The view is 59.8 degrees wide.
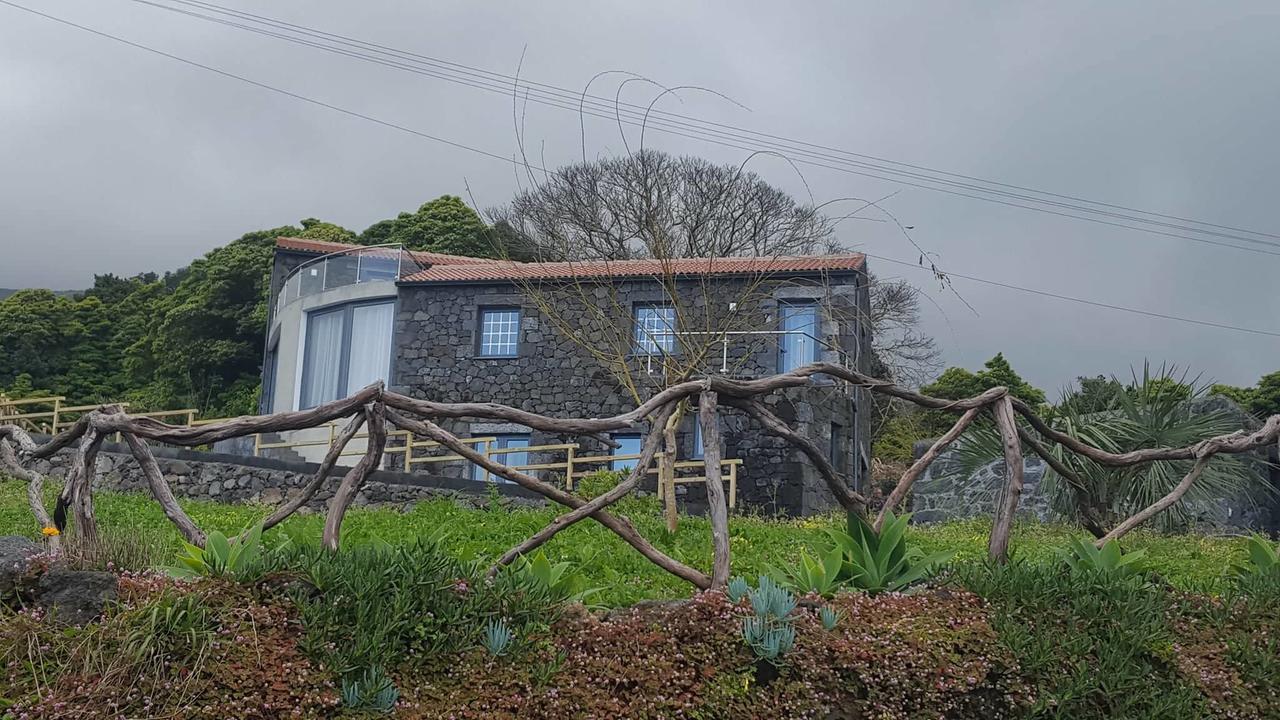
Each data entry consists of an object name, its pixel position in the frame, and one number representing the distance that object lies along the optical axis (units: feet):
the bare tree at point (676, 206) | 85.40
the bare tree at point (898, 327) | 84.28
